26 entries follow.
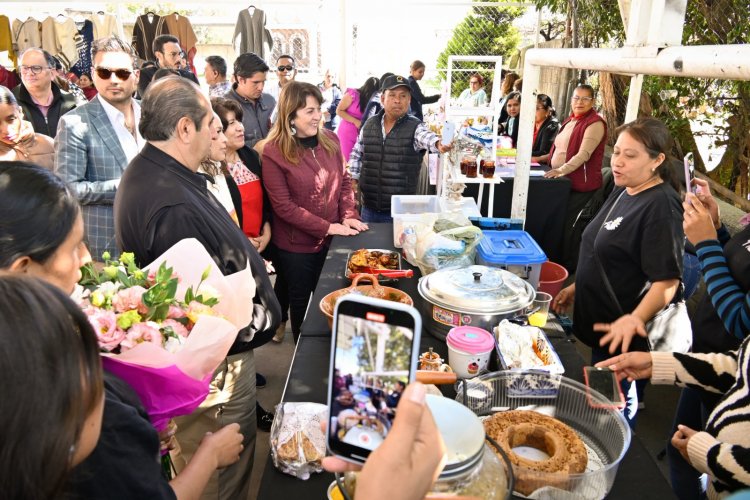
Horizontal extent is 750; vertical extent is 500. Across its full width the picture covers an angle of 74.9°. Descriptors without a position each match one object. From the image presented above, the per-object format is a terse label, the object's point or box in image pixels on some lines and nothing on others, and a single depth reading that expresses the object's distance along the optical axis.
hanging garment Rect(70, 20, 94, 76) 7.41
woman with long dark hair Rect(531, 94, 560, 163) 6.01
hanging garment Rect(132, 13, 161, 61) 7.05
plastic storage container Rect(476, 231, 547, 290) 2.25
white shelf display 3.29
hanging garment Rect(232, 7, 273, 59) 7.61
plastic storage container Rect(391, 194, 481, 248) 3.17
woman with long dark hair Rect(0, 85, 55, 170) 2.73
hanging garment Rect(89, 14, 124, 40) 7.66
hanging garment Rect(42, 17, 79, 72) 7.36
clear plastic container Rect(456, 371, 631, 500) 1.34
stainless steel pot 1.79
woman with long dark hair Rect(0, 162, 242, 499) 0.65
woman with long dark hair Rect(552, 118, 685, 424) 2.14
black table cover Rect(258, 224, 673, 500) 1.24
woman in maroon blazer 3.12
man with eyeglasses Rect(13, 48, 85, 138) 3.90
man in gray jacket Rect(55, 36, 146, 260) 2.74
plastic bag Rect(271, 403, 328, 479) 1.26
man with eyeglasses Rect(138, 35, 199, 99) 5.30
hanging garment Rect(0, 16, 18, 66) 7.16
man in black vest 3.83
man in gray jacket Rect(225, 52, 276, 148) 4.26
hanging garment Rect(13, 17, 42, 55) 7.33
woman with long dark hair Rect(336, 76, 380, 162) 5.62
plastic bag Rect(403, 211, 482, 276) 2.32
